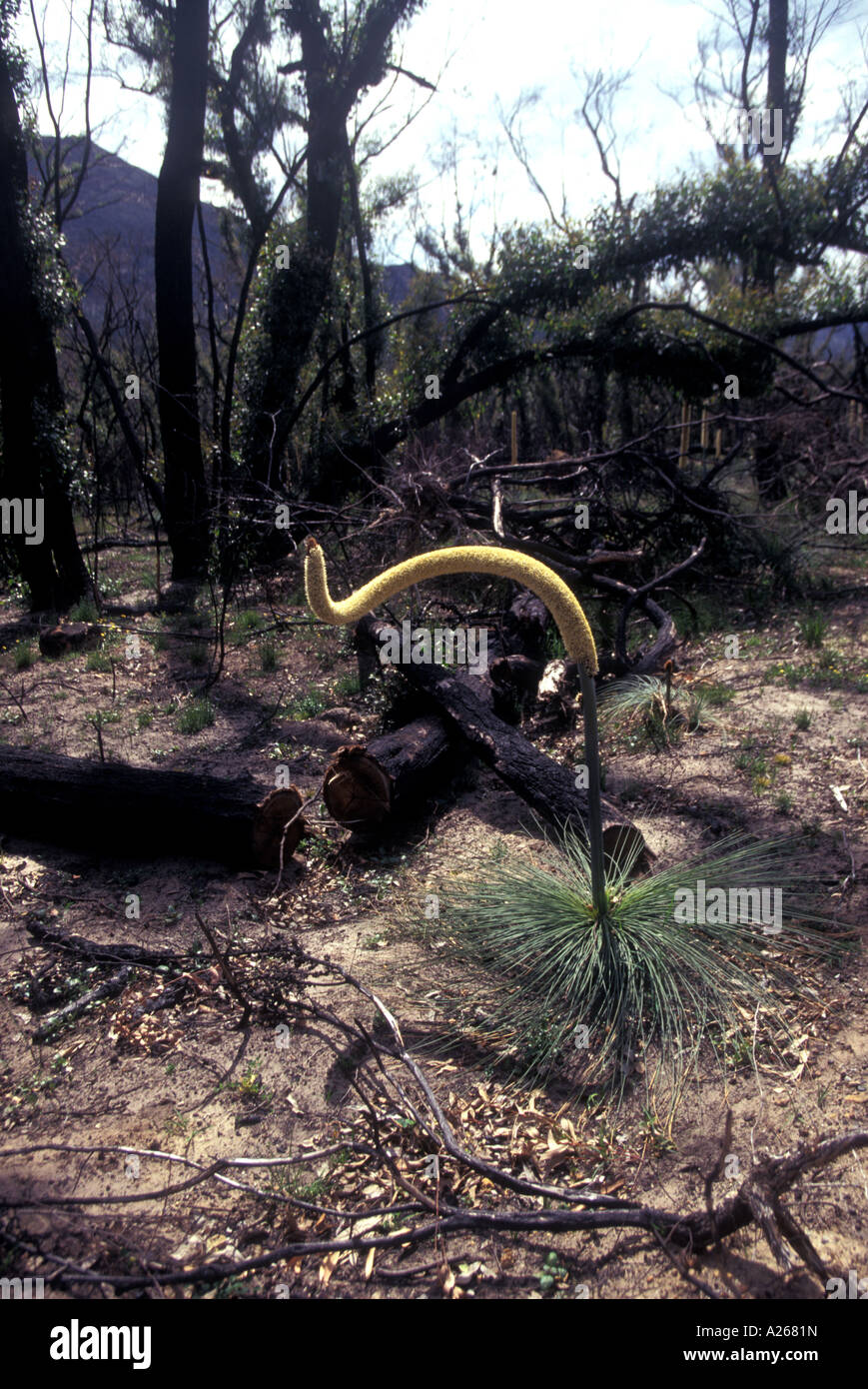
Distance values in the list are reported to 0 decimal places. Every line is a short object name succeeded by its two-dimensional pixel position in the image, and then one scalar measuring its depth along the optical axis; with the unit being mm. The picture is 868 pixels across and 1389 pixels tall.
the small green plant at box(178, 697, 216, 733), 5988
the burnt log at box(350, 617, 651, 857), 3805
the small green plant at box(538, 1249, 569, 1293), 2012
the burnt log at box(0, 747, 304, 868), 4211
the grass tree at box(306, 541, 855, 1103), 2736
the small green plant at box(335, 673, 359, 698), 6578
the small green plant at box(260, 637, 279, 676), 7336
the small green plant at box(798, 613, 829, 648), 6656
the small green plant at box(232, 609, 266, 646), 8297
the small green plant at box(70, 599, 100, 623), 8820
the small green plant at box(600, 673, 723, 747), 5375
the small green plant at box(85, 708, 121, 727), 6043
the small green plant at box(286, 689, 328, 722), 6262
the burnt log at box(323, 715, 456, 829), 4332
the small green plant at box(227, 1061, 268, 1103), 2758
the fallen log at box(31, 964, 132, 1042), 3102
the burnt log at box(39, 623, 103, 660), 7895
